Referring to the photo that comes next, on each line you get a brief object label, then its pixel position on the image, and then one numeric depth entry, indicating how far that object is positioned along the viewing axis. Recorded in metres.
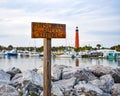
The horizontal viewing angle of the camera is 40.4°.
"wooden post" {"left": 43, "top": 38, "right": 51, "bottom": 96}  4.06
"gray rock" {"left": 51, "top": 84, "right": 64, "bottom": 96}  6.23
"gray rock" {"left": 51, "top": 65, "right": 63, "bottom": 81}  7.82
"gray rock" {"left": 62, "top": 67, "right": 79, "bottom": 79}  8.19
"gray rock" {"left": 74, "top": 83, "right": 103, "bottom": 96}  6.59
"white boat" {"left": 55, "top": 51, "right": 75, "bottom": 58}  52.56
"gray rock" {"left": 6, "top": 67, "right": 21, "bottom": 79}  8.71
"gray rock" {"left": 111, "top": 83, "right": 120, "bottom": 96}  7.40
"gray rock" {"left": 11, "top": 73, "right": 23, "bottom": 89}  6.69
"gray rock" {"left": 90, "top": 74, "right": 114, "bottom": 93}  7.57
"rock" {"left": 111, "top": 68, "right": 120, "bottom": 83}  9.04
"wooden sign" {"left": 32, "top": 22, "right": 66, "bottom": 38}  3.96
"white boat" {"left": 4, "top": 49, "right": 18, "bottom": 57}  59.89
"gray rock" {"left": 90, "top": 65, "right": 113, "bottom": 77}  9.13
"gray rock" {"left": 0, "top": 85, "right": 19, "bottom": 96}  5.77
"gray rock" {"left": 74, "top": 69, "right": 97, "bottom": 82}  8.23
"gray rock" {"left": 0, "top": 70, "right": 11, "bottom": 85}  6.77
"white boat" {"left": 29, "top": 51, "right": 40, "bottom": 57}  59.21
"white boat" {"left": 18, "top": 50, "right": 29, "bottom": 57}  63.34
